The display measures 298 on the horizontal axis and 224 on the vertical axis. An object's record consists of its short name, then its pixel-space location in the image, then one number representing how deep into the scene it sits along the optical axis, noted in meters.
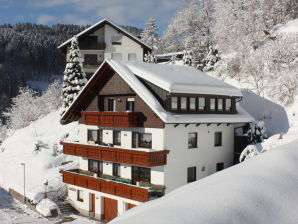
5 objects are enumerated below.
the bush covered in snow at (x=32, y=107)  55.02
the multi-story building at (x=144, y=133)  21.14
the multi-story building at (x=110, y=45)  47.01
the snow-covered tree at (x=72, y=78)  38.81
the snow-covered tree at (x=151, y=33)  74.12
